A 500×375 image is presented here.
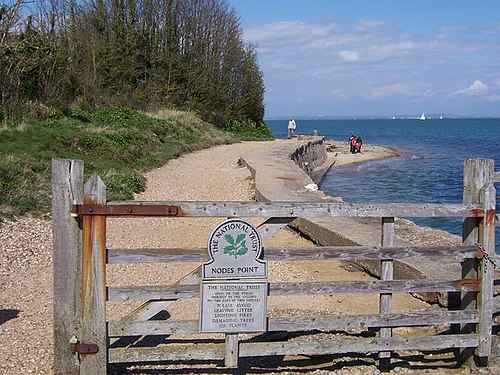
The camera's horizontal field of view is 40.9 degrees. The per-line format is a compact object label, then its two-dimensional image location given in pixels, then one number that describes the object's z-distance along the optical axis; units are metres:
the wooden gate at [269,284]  4.95
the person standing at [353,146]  48.28
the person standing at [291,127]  50.85
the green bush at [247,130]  42.78
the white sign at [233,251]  4.99
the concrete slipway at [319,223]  7.37
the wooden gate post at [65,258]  4.90
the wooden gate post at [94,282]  4.94
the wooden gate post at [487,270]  5.56
